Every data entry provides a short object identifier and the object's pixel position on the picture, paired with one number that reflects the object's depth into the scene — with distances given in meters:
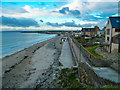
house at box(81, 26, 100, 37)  50.47
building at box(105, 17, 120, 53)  14.02
